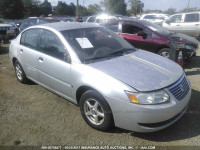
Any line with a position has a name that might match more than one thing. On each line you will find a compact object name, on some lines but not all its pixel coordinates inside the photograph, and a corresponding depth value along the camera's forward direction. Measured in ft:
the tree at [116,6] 158.23
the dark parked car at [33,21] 33.93
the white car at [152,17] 59.51
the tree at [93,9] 210.24
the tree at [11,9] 160.89
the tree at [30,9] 182.13
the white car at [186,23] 35.05
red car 19.76
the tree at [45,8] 199.62
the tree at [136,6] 206.39
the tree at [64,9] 219.00
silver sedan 8.40
